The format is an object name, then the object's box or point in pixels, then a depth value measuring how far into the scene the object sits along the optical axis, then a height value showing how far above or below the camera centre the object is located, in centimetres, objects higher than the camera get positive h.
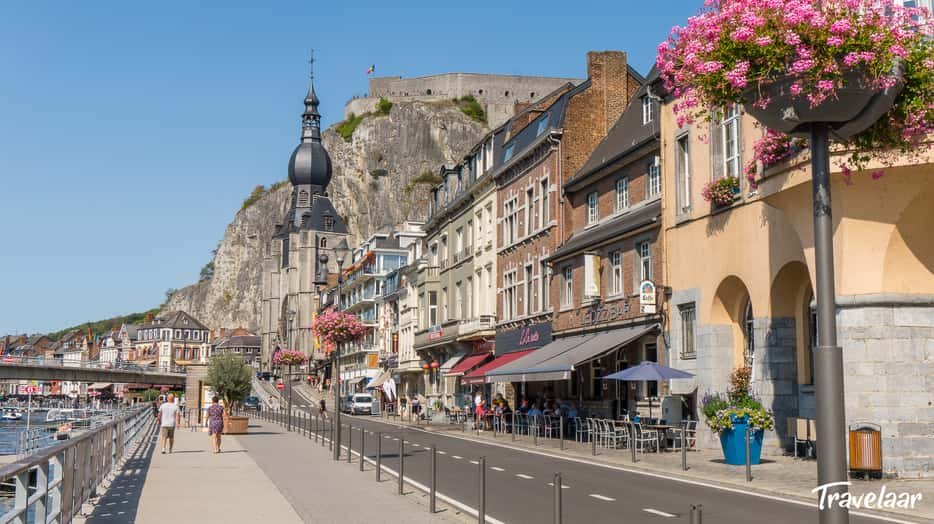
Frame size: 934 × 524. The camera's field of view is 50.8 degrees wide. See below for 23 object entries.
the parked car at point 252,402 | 8561 -149
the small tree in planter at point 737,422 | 1873 -66
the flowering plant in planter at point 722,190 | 2267 +456
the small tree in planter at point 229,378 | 3975 +28
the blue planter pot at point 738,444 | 1894 -109
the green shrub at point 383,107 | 16700 +4719
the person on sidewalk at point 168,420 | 2523 -90
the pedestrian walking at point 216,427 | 2553 -108
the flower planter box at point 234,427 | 3701 -156
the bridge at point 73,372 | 8238 +114
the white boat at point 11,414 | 11034 -344
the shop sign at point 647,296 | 2638 +242
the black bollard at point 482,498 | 1056 -121
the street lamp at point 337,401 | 2270 -38
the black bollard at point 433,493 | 1292 -140
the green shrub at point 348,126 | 16870 +4472
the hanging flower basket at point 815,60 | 763 +272
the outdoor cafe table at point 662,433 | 2405 -112
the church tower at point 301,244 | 15100 +2242
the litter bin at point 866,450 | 1619 -102
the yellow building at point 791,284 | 1719 +213
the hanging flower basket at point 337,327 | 3691 +219
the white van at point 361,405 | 6450 -126
